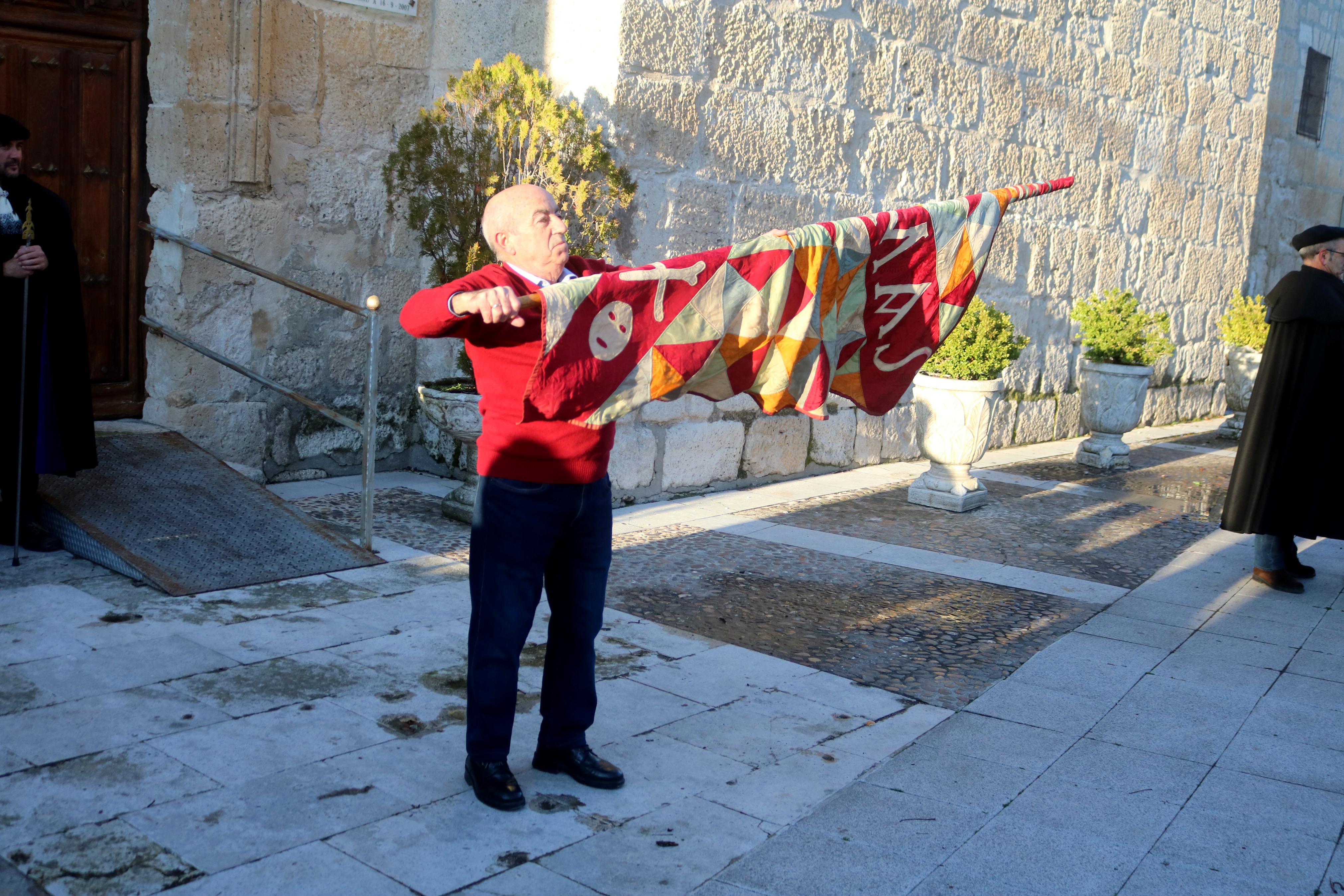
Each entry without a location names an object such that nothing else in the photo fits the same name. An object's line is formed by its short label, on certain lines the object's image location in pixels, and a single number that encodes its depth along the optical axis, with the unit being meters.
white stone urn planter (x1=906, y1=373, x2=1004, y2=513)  6.93
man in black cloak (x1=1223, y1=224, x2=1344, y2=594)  5.42
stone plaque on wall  6.15
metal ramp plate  4.55
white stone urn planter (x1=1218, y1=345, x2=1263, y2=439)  10.27
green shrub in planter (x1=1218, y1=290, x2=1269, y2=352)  10.41
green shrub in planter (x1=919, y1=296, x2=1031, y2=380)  6.94
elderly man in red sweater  2.79
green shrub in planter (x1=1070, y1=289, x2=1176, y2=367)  8.69
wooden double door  5.24
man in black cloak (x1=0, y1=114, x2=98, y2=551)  4.56
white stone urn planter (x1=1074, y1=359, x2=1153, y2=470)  8.66
